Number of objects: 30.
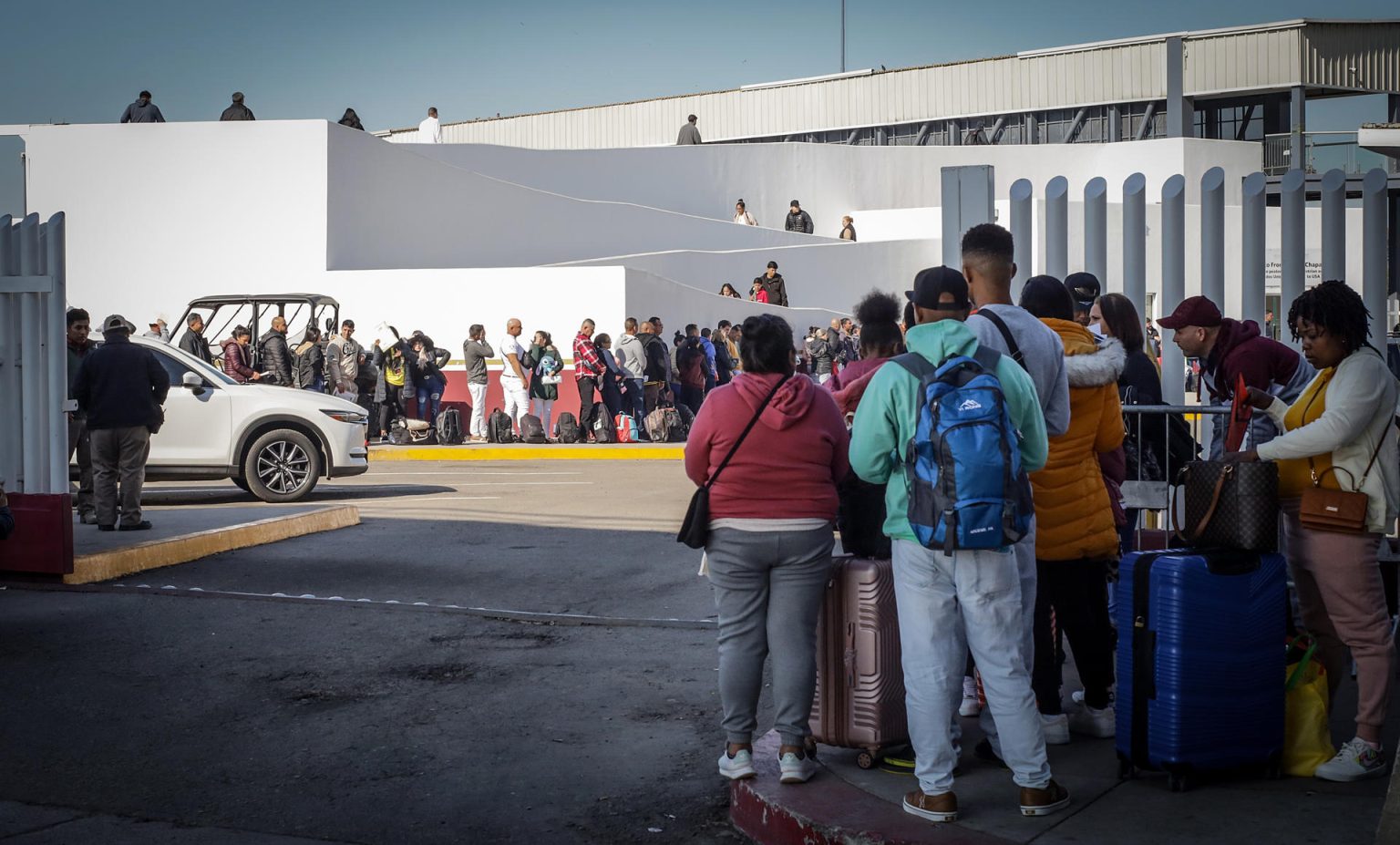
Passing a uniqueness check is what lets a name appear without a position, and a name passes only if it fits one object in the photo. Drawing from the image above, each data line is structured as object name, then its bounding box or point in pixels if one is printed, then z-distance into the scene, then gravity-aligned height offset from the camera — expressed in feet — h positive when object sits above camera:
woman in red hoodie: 17.54 -1.18
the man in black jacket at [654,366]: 81.30 +3.15
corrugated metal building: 150.30 +33.38
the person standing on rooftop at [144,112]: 92.17 +18.95
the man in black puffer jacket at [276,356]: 71.77 +3.28
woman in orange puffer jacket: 18.22 -1.21
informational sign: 106.83 +11.73
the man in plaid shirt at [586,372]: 77.05 +2.68
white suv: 50.03 -0.27
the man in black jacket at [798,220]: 125.29 +16.68
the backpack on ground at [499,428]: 78.74 -0.09
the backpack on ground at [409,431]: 75.92 -0.25
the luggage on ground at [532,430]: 77.87 -0.24
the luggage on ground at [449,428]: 76.13 -0.13
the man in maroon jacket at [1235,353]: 20.65 +0.95
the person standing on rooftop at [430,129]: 121.60 +23.48
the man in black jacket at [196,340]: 73.10 +4.13
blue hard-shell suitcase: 16.75 -2.64
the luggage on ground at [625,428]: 78.07 -0.12
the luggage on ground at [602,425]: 77.15 +0.02
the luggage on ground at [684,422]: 80.33 +0.15
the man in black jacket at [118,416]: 39.34 +0.30
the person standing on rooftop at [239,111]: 95.04 +19.56
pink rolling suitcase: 17.97 -2.83
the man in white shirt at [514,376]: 78.79 +2.53
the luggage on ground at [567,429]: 76.84 -0.20
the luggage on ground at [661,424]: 78.28 +0.06
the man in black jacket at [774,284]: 103.81 +9.47
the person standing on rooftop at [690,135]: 134.51 +25.44
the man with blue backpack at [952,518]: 15.37 -0.95
